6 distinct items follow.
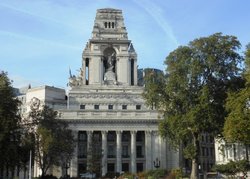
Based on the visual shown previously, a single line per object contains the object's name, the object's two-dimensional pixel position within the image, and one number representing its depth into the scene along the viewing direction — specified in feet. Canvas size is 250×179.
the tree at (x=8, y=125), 225.35
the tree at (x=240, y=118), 185.68
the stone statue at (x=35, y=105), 298.33
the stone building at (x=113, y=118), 379.35
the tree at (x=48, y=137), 275.80
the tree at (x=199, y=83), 233.96
